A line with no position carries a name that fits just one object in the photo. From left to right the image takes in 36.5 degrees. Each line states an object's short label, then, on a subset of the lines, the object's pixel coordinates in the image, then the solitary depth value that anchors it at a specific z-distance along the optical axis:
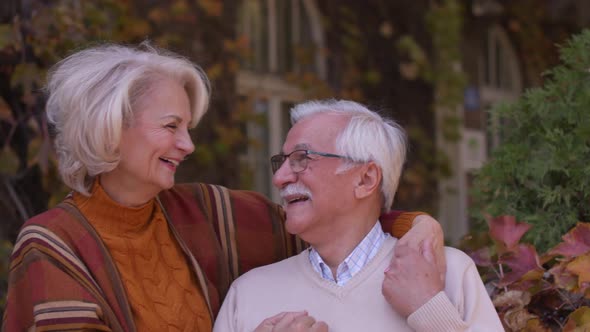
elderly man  2.15
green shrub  2.60
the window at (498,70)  7.92
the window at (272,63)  5.35
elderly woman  2.10
